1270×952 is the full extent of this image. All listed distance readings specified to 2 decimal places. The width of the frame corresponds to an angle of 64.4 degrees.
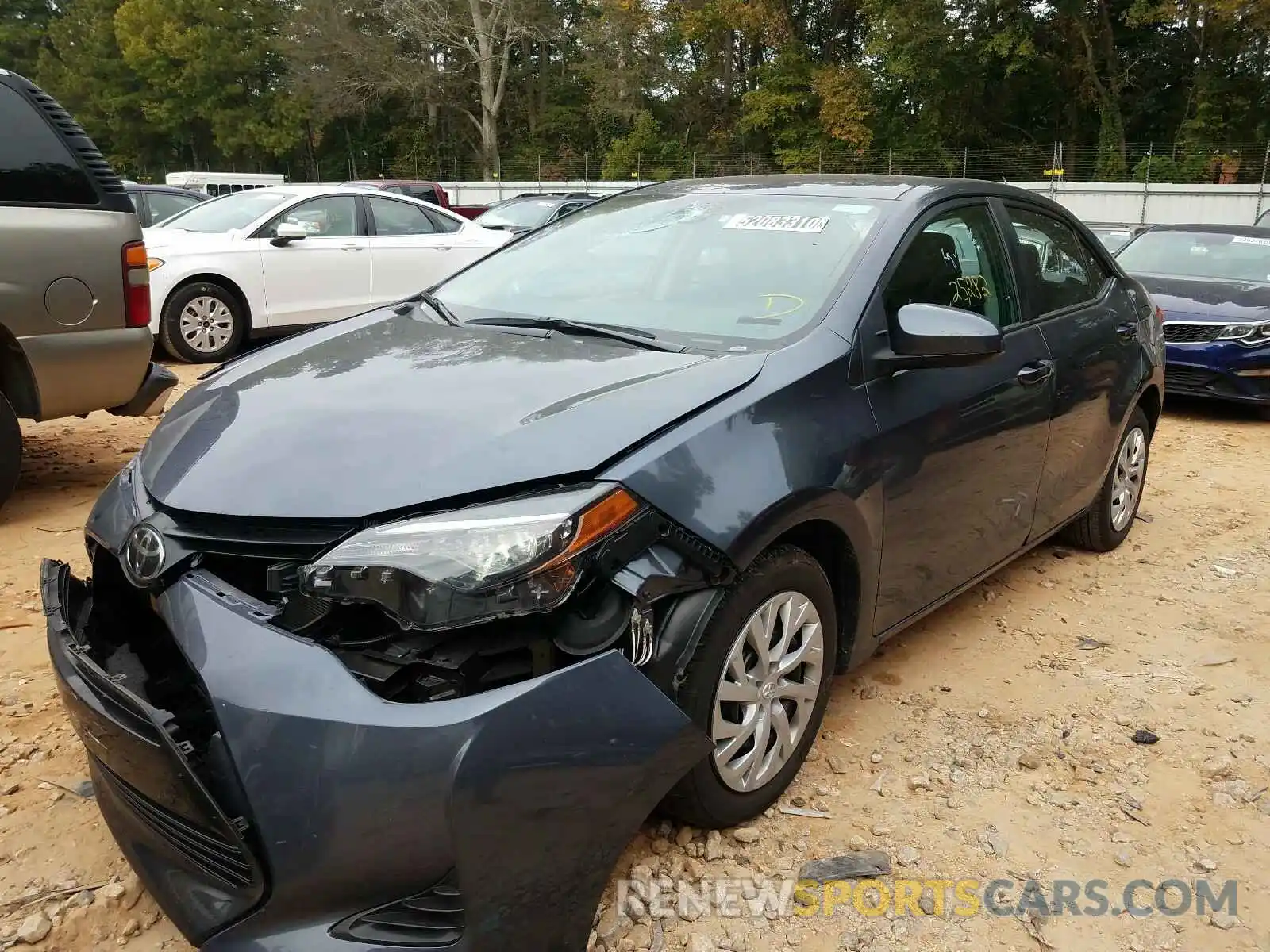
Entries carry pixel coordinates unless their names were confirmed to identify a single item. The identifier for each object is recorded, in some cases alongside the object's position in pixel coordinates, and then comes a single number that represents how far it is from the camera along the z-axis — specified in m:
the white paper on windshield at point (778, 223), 3.17
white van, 25.62
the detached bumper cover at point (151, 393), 4.75
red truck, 18.77
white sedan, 8.34
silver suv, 4.17
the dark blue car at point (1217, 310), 7.52
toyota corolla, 1.72
